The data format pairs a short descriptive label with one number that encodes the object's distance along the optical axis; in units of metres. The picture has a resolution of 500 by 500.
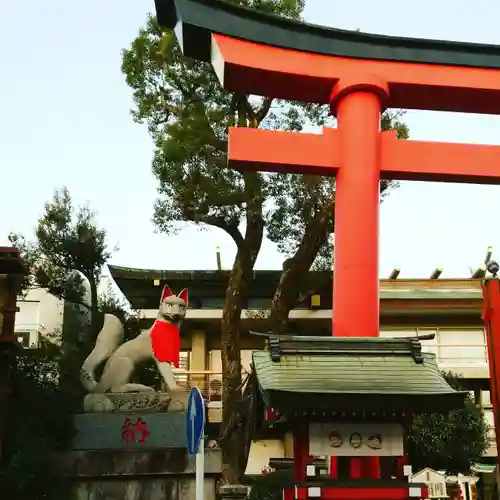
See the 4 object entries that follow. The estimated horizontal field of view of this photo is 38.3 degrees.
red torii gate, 9.59
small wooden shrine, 8.16
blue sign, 5.05
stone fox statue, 10.10
